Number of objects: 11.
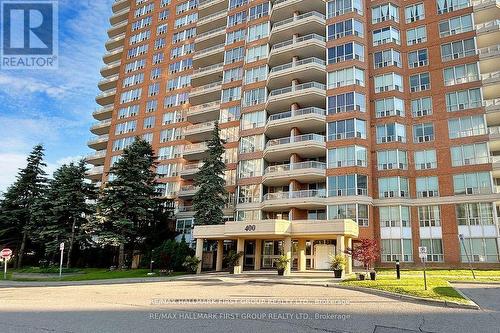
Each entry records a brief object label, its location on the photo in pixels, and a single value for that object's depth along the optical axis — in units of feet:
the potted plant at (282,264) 97.40
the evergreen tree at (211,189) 127.75
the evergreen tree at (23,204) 160.56
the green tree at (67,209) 146.72
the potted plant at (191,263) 111.24
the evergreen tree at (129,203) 133.80
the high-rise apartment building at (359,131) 116.67
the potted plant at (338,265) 88.99
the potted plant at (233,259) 108.68
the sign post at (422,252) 60.75
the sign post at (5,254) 100.42
